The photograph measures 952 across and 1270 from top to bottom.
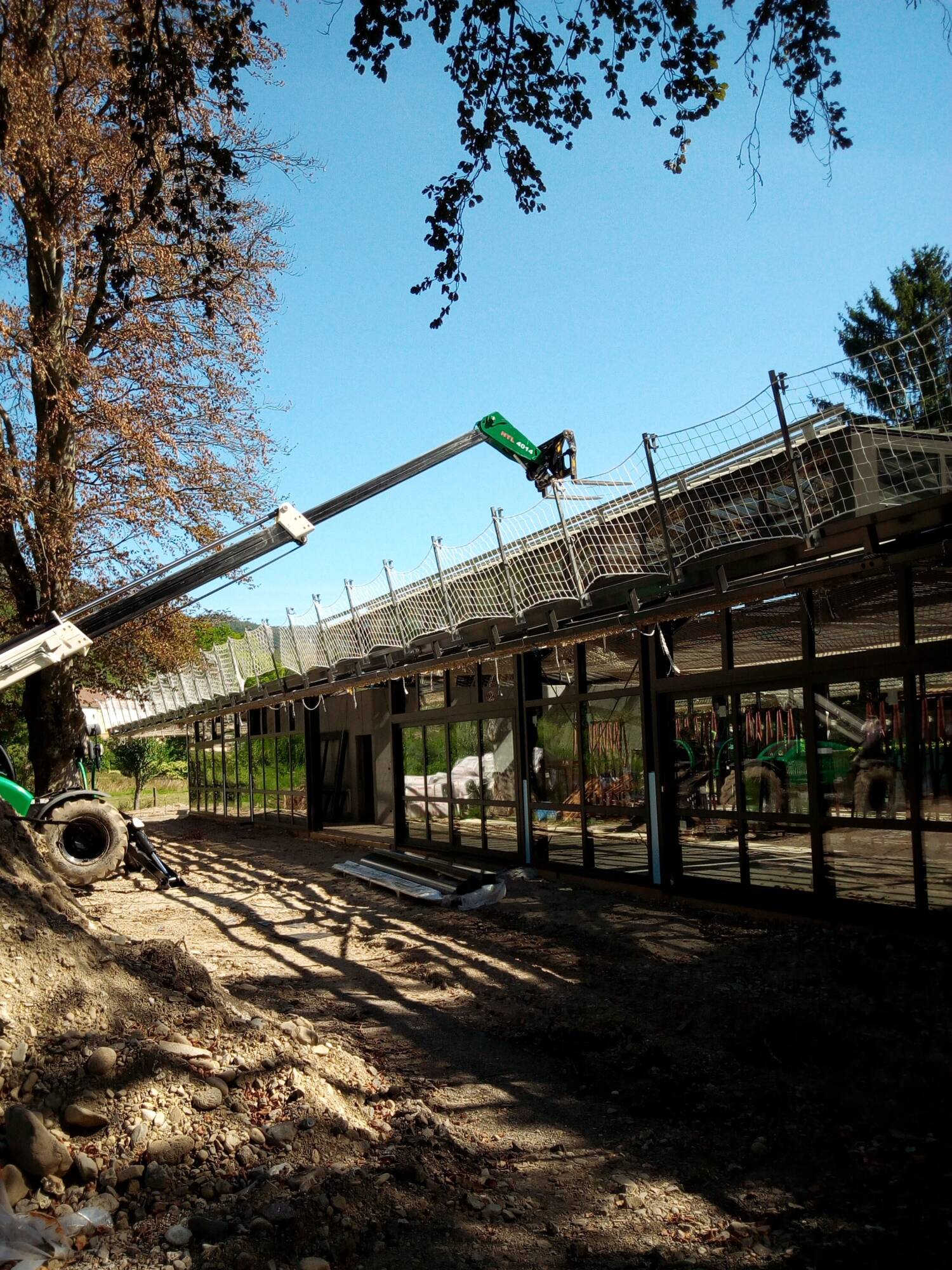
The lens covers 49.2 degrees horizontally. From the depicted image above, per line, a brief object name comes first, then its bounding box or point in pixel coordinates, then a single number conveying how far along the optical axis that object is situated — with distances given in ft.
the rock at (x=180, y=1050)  15.35
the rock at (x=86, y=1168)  12.69
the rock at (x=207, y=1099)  14.46
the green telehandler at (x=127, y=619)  37.63
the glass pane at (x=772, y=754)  27.27
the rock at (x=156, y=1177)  12.76
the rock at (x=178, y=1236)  11.66
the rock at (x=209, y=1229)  11.79
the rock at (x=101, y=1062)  14.51
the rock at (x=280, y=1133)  14.02
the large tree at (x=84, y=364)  40.32
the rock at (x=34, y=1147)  12.47
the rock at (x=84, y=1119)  13.56
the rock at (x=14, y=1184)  12.09
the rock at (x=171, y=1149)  13.23
